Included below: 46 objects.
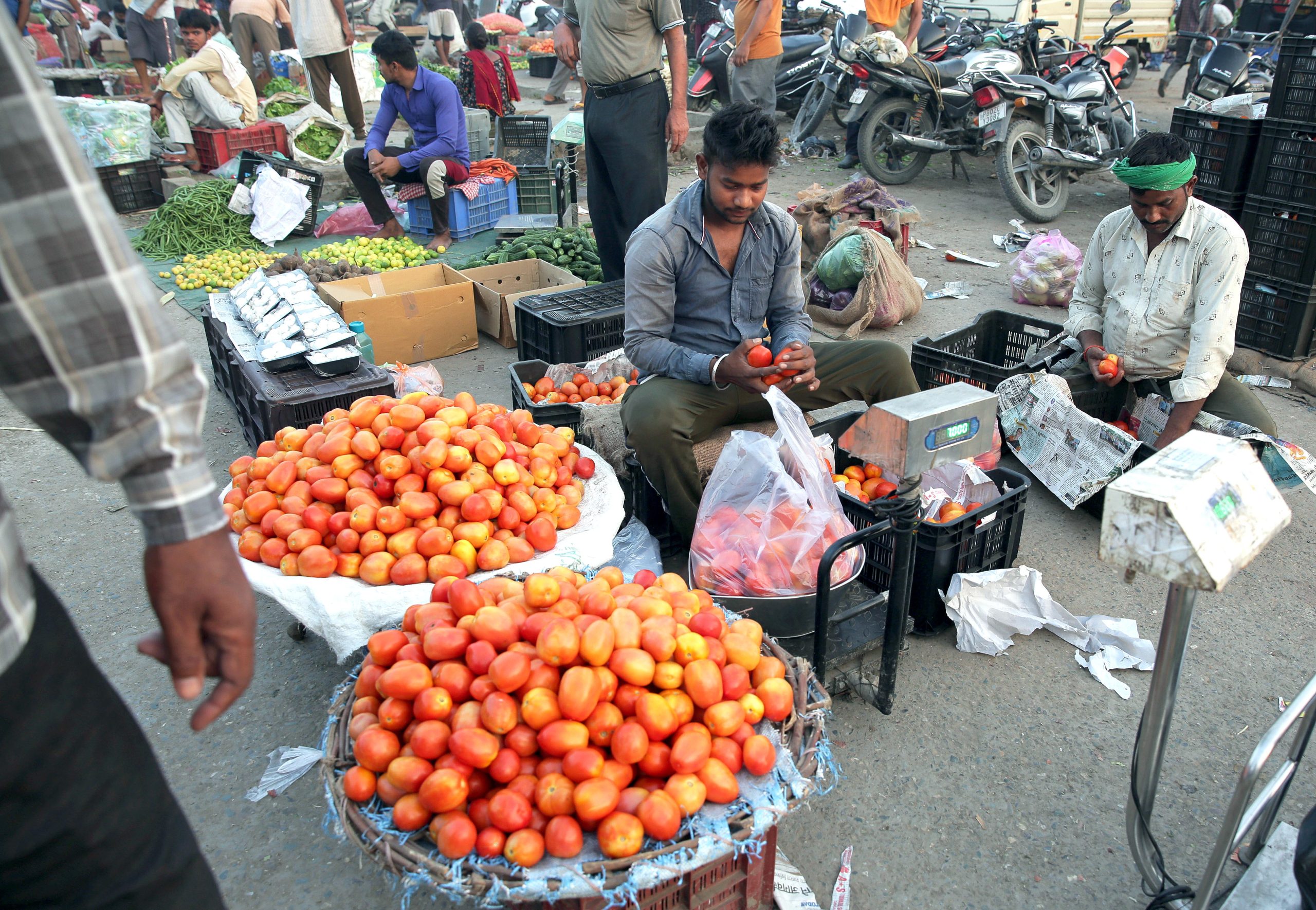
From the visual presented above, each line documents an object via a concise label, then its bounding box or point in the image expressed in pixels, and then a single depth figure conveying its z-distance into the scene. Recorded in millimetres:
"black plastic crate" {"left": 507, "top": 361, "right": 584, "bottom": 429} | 3705
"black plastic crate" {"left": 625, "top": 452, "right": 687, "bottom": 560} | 3314
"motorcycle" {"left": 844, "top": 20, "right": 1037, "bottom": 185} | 8062
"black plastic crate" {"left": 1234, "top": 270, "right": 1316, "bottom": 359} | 4629
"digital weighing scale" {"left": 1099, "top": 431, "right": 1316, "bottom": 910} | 1325
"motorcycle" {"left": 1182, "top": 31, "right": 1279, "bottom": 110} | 7426
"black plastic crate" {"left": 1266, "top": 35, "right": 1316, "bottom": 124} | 4391
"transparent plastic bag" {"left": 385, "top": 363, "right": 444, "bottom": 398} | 4047
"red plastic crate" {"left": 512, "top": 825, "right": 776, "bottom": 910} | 1694
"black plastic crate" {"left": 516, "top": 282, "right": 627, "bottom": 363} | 4352
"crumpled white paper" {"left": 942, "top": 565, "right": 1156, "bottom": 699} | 2812
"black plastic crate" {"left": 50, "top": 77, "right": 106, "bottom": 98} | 10453
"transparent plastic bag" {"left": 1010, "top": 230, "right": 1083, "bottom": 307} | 5812
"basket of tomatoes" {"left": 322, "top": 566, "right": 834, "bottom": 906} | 1646
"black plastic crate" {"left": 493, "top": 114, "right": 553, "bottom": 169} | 8406
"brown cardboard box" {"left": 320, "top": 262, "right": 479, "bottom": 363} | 4945
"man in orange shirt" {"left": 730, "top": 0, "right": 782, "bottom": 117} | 7680
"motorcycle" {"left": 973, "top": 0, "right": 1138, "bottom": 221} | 7441
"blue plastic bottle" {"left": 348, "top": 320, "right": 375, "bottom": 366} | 4461
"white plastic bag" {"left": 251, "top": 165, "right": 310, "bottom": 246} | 7559
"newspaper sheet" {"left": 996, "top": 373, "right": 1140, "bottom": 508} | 3430
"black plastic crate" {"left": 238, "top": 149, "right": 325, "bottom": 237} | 7793
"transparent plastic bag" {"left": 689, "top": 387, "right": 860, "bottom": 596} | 2605
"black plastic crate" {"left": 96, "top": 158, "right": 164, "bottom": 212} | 8586
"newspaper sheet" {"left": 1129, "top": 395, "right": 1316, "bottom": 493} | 3078
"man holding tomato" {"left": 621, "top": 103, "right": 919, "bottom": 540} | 2980
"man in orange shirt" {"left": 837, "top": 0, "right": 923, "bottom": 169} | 8719
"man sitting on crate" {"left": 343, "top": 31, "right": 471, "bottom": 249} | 6805
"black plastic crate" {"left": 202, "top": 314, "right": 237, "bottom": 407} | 4305
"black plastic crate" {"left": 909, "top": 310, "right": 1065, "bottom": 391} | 3898
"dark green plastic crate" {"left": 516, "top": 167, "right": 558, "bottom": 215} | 7691
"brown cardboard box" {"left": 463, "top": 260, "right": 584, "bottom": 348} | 5414
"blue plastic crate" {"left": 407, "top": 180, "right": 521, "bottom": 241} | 7355
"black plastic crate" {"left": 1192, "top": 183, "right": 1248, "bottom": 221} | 4875
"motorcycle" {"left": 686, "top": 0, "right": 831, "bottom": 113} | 10703
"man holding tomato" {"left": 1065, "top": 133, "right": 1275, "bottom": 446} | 3336
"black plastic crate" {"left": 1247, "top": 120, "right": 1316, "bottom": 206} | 4438
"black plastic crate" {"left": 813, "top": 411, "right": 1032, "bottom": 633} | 2850
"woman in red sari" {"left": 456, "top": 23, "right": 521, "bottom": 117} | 9797
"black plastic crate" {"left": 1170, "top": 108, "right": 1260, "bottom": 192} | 4730
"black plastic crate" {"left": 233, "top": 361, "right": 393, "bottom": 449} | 3600
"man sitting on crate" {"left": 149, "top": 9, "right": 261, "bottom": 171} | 8891
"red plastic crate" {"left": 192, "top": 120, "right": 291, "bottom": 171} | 9078
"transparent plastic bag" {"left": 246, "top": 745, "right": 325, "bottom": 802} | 2389
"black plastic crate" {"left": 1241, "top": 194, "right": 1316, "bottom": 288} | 4516
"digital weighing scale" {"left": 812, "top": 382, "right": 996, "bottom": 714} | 2018
